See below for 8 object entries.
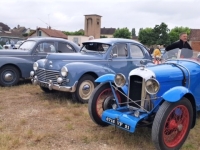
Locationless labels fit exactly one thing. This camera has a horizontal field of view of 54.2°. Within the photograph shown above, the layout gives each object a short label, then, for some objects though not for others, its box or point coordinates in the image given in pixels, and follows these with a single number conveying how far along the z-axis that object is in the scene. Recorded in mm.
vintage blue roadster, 2690
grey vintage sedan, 6178
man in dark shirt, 4971
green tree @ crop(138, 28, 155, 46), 37249
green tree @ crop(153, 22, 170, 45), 36039
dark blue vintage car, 4607
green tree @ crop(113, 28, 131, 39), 48165
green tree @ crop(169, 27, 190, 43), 42573
